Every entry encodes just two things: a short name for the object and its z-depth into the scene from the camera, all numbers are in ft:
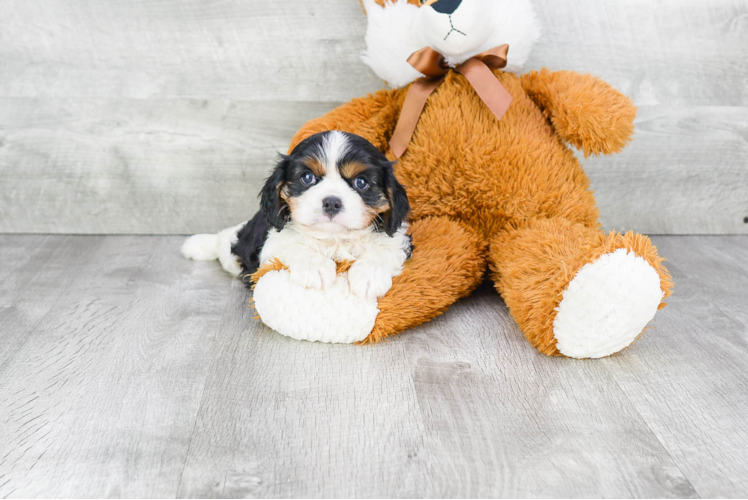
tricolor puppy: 2.80
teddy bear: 2.86
